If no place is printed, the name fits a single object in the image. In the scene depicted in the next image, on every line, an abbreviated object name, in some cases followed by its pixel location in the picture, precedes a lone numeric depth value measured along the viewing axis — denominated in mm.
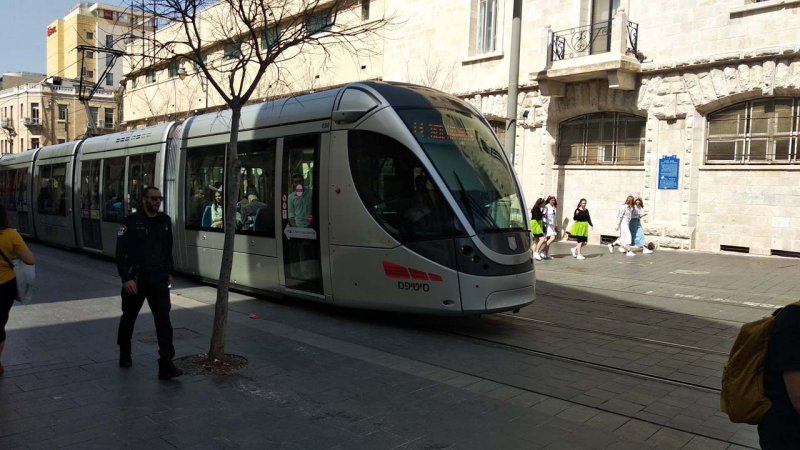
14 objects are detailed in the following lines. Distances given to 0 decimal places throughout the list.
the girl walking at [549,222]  16266
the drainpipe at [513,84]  14565
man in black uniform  5746
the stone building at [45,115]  73938
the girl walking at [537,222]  15812
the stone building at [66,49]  76875
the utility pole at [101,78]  6984
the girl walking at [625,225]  16703
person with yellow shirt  5727
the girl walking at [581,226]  16219
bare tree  6336
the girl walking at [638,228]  17078
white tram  7457
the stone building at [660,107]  15617
